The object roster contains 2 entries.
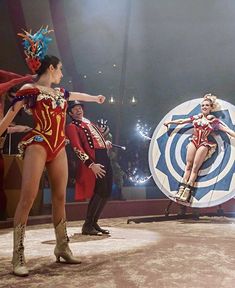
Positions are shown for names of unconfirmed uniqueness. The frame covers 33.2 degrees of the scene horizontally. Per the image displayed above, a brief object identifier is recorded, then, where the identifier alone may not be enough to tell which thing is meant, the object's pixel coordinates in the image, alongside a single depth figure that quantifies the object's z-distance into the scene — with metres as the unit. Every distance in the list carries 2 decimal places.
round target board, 4.09
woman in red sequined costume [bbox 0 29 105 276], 2.07
